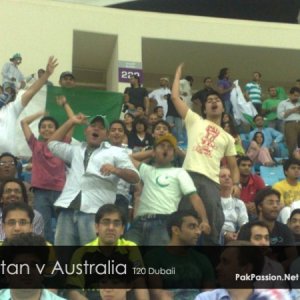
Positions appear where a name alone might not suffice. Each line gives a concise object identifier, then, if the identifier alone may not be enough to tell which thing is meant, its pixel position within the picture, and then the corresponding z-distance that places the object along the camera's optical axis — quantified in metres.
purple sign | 14.93
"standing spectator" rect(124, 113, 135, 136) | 10.18
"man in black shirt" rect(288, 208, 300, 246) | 6.55
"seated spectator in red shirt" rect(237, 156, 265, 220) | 7.77
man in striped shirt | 14.06
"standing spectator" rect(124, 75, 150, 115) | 12.16
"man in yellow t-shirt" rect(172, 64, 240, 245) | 6.55
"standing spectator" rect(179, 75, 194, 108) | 14.05
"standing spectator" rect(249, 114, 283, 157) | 11.98
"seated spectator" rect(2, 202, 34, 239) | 5.22
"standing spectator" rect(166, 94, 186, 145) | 11.79
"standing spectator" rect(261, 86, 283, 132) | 13.29
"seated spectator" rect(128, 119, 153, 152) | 9.50
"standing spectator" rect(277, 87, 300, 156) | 12.61
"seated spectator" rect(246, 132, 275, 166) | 10.91
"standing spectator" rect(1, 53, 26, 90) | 12.76
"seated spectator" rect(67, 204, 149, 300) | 4.97
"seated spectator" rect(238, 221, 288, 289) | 5.15
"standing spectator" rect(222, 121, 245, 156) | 10.66
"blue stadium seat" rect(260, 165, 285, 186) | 9.54
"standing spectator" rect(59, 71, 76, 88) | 10.52
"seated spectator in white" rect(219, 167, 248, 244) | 6.81
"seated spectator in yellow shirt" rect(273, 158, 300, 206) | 7.57
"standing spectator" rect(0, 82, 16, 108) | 10.59
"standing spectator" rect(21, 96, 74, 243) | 6.77
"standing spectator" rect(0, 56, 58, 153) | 7.44
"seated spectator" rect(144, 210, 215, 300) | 5.17
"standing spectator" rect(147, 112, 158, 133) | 10.42
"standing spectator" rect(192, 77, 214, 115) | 12.70
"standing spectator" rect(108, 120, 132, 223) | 6.75
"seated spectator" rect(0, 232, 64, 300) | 4.36
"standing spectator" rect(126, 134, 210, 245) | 6.18
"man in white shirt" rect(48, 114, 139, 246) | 6.17
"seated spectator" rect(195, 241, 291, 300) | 4.73
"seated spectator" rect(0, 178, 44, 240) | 5.97
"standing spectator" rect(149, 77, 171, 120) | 13.41
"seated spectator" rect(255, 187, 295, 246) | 6.21
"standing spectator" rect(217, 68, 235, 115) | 13.66
